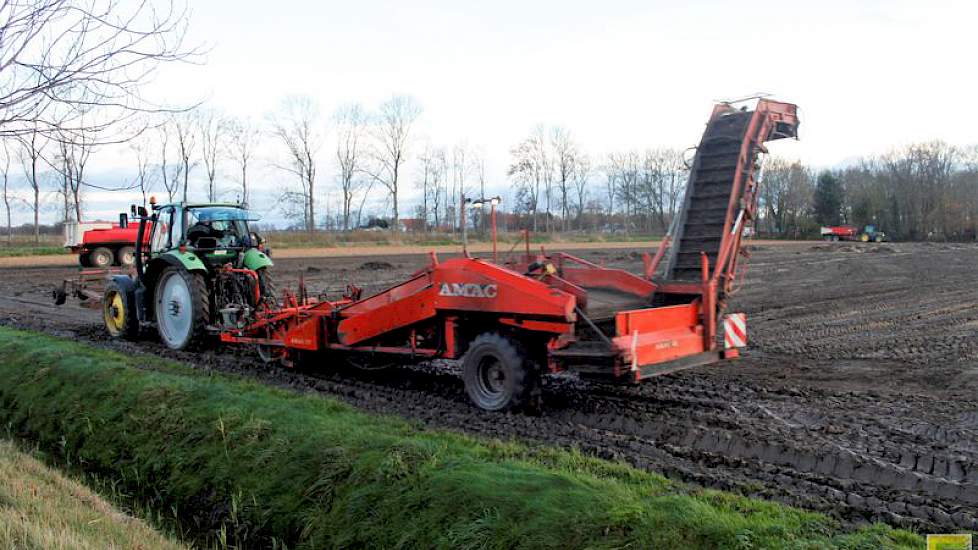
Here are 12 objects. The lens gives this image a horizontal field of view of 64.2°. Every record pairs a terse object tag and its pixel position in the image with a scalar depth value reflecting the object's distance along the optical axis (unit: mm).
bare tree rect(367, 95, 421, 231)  64875
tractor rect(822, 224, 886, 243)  67325
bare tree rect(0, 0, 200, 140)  4754
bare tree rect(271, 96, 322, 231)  61812
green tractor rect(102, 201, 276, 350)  10789
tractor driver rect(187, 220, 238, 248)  11164
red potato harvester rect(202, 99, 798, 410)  7199
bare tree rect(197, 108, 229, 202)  60344
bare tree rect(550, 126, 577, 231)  74544
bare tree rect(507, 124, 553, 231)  71381
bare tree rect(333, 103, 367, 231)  65750
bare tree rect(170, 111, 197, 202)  56019
